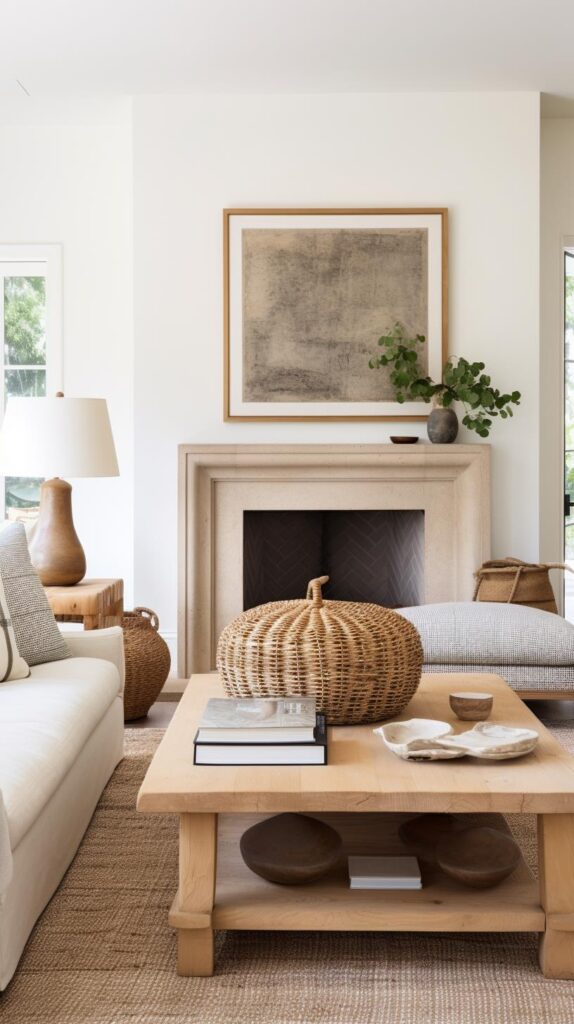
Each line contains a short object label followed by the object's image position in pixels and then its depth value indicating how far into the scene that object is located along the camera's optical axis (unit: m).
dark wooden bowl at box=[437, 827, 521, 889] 1.82
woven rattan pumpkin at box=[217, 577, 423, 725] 2.03
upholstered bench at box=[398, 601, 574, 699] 3.54
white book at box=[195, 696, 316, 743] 1.84
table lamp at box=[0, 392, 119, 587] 3.57
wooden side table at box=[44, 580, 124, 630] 3.62
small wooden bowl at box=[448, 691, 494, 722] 2.14
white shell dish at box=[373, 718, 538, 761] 1.82
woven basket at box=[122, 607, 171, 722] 3.64
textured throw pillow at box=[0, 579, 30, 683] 2.54
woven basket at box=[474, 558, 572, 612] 4.32
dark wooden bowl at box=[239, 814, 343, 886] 1.84
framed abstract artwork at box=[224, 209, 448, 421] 4.63
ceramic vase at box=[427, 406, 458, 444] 4.51
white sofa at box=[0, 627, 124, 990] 1.76
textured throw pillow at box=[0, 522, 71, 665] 2.75
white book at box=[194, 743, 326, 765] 1.83
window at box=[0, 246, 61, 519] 5.06
